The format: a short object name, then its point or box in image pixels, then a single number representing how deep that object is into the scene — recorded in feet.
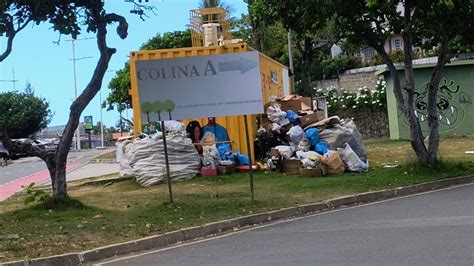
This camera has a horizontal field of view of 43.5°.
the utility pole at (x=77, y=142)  206.18
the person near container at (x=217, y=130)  56.54
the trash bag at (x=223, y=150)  55.47
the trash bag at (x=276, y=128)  56.90
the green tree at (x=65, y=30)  35.27
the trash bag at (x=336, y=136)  54.75
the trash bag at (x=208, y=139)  55.23
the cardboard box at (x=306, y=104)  61.93
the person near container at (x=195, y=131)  56.57
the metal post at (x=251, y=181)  37.19
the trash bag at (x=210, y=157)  53.21
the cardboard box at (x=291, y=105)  61.11
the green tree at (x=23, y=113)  190.39
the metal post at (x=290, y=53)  109.99
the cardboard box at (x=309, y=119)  57.69
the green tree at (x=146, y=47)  170.19
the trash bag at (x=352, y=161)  51.85
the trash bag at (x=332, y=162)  50.83
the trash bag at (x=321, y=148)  53.67
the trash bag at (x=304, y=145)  53.72
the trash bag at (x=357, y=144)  55.26
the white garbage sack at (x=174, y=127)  54.34
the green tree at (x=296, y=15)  46.54
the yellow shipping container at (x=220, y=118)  57.11
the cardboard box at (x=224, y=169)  53.57
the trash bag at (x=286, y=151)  53.17
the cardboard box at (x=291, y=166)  52.19
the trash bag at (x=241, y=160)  55.72
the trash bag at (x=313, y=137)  54.75
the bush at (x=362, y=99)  106.93
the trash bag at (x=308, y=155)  50.78
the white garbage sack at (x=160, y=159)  50.70
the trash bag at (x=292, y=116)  57.93
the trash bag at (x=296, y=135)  54.54
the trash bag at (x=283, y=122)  57.60
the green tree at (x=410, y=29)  49.11
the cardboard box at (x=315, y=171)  49.98
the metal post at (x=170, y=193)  37.76
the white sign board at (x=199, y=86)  37.96
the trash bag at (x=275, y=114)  58.03
